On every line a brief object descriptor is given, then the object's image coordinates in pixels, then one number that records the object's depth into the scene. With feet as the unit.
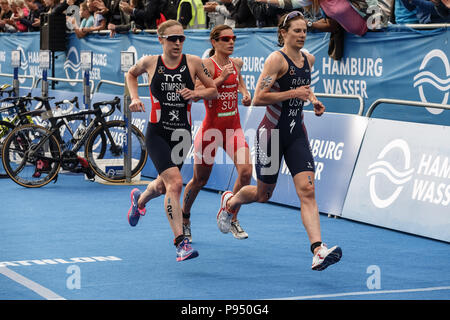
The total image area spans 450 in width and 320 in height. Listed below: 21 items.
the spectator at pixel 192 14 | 56.85
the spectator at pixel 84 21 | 69.56
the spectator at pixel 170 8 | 59.88
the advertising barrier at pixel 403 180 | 31.99
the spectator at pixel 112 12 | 66.95
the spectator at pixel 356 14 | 39.88
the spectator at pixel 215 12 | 52.29
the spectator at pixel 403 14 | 40.83
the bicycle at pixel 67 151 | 44.47
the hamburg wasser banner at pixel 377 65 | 37.19
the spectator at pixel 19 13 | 84.33
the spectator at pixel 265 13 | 48.39
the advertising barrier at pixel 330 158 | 36.78
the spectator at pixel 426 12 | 38.83
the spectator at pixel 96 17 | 68.59
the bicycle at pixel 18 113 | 47.41
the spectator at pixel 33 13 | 82.02
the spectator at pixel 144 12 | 60.12
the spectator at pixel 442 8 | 37.65
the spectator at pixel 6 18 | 87.10
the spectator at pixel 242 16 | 51.26
